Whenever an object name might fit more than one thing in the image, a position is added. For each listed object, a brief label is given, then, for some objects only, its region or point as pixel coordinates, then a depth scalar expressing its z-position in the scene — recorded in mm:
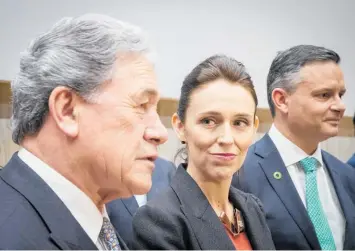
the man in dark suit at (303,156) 2929
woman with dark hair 2664
